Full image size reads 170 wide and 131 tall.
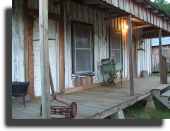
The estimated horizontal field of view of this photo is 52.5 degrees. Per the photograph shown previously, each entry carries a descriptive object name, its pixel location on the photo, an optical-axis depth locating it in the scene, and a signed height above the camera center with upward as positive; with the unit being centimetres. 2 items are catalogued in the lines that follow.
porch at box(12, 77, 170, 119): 313 -87
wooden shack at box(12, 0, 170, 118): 399 +76
